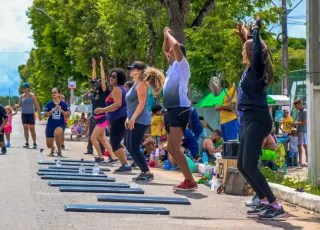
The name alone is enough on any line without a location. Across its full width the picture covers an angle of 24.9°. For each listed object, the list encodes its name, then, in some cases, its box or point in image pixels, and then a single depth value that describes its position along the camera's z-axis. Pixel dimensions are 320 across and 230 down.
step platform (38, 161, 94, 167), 14.60
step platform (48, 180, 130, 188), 10.23
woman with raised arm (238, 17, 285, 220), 7.71
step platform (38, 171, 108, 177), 11.83
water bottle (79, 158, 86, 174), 12.27
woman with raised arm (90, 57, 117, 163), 15.09
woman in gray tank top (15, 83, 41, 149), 21.61
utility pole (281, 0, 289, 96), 31.43
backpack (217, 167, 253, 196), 10.02
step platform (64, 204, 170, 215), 7.75
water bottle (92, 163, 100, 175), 12.17
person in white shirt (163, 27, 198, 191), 9.95
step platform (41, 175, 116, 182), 11.26
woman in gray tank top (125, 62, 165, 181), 11.42
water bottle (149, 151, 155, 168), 15.66
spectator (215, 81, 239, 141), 13.64
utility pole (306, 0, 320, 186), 10.15
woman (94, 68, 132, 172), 13.09
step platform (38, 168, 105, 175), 12.40
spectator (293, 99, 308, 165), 17.34
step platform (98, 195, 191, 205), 8.70
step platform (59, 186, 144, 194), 9.56
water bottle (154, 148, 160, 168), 15.55
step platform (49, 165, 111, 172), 13.44
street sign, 44.01
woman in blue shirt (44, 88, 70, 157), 17.94
